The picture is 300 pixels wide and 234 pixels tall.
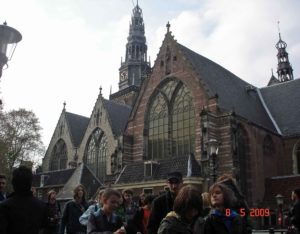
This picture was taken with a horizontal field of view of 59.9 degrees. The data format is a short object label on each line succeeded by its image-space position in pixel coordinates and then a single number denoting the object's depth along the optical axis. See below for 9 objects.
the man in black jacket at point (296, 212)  4.08
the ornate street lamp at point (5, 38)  4.89
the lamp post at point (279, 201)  14.99
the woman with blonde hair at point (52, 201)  5.54
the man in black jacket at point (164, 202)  3.28
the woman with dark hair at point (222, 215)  2.62
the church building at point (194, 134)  15.55
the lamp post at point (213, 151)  9.78
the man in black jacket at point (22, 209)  2.38
